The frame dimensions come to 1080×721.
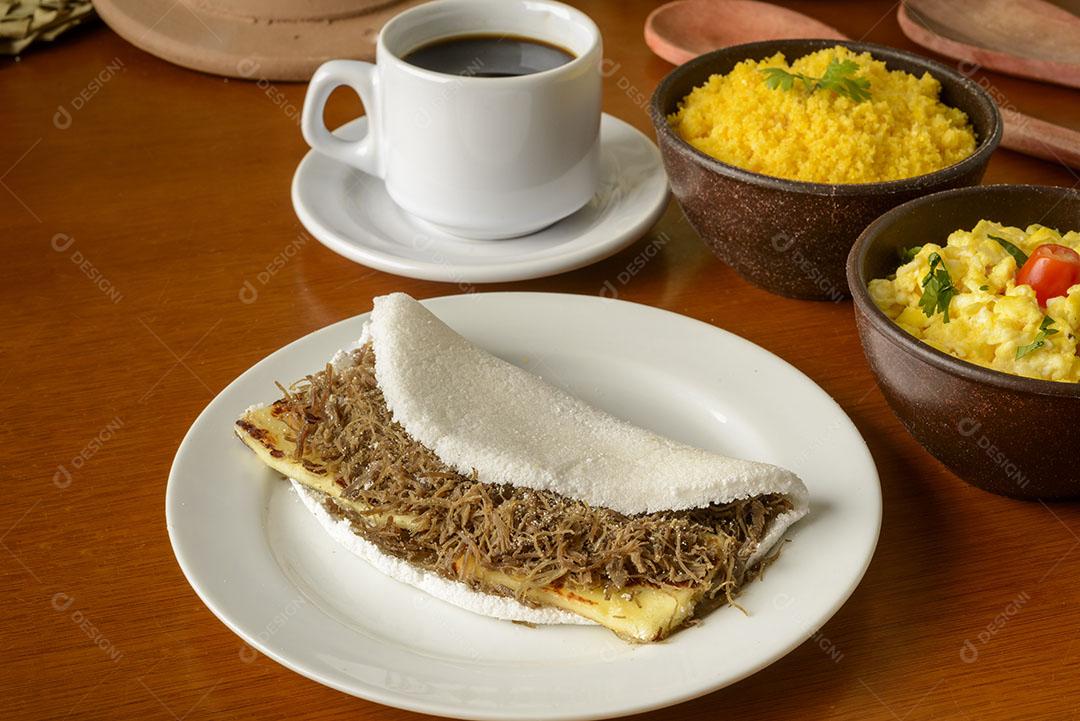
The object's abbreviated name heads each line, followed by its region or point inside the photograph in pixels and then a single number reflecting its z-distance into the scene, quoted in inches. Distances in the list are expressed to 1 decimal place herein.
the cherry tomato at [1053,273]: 21.3
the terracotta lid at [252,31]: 31.3
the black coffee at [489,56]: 26.2
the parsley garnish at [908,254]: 22.4
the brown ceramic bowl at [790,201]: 23.4
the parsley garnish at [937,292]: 21.5
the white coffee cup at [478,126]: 24.8
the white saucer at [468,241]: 24.9
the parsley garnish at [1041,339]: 20.6
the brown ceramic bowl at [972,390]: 20.1
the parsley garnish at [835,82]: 24.9
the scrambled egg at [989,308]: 20.6
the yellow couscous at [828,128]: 24.3
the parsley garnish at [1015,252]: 21.9
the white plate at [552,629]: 18.5
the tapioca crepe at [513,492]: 19.4
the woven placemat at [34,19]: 32.2
